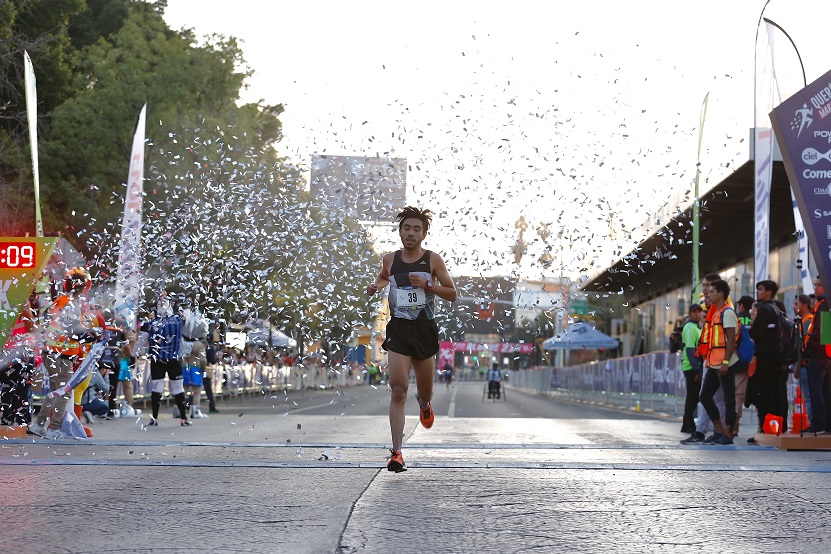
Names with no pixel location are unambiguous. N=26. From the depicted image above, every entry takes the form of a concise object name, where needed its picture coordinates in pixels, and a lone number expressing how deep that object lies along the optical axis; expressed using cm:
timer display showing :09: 1498
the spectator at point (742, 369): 1554
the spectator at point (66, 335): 1403
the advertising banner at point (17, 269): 1466
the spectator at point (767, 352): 1473
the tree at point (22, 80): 3491
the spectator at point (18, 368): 1489
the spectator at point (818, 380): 1429
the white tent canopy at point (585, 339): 4341
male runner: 981
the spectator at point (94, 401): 1841
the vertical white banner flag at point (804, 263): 1858
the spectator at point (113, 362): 1896
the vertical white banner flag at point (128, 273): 1708
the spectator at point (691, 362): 1716
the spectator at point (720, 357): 1404
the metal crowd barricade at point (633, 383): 2662
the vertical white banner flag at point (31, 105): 2477
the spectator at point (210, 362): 2283
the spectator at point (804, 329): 1445
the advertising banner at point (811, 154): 1336
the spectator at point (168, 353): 1831
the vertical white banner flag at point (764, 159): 2211
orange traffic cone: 1400
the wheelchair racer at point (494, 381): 4288
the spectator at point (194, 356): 1886
